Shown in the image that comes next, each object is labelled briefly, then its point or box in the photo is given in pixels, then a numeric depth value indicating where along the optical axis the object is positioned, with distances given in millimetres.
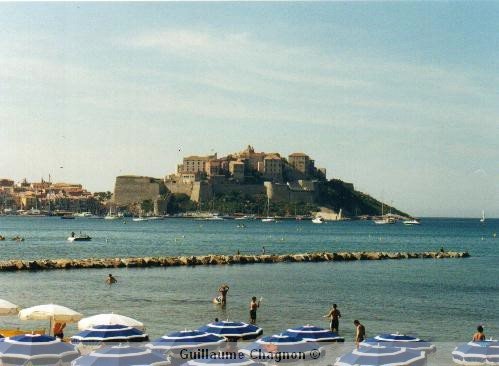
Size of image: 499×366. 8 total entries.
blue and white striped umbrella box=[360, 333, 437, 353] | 16109
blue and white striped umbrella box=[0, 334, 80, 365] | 14711
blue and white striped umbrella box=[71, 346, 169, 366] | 12852
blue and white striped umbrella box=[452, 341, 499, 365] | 14946
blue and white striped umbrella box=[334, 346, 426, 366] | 13305
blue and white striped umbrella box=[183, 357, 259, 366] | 12094
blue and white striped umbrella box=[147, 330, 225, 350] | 15688
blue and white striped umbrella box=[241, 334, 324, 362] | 15577
